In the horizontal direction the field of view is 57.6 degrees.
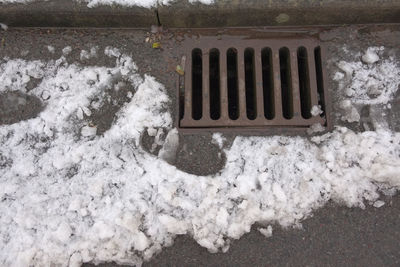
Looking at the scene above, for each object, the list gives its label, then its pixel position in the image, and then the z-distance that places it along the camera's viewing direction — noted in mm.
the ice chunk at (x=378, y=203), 1497
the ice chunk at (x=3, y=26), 1793
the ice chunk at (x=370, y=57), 1683
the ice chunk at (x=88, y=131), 1627
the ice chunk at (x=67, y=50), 1754
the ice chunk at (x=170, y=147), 1582
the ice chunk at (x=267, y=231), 1473
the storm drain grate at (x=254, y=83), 1649
